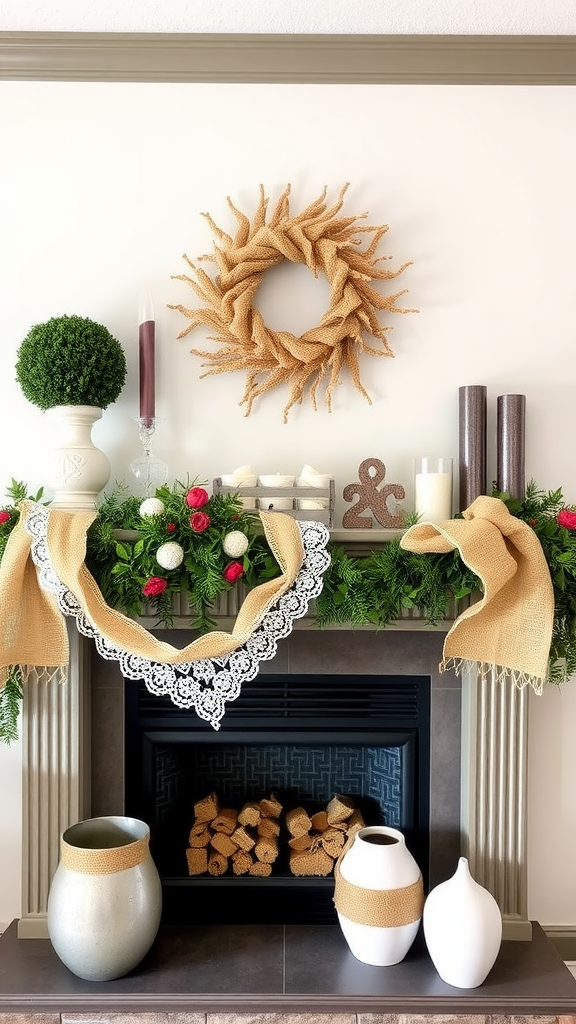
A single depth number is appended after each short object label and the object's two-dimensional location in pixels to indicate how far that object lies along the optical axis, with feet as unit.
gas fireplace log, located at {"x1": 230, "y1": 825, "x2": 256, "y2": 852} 6.27
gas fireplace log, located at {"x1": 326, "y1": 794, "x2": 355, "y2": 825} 6.35
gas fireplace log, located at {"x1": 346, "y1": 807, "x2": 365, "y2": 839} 6.21
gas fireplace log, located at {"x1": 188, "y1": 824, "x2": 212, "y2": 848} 6.31
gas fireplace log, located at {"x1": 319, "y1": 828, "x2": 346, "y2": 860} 6.24
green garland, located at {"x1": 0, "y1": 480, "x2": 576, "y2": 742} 5.26
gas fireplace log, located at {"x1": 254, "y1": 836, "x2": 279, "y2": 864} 6.25
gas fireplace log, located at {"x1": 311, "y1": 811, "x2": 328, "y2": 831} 6.44
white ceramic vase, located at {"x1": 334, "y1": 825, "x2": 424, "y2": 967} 5.35
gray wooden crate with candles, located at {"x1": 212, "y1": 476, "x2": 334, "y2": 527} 5.65
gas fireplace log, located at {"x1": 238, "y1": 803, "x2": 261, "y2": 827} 6.35
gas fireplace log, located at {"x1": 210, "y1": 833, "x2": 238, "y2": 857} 6.28
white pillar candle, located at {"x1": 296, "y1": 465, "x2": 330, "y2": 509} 5.71
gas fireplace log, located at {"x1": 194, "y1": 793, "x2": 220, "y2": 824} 6.42
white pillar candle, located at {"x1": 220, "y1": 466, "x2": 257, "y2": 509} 5.67
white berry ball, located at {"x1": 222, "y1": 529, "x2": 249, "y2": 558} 5.18
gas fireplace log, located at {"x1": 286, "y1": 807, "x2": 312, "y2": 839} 6.32
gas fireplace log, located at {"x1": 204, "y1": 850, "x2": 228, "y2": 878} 6.28
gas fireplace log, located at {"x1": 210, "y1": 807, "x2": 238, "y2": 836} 6.35
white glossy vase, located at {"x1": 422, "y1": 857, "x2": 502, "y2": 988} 5.14
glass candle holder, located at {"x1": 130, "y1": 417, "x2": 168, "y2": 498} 5.97
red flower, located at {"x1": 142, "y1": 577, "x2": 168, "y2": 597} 5.18
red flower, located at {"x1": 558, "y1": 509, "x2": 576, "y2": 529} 5.42
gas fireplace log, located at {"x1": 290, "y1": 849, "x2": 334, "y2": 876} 6.25
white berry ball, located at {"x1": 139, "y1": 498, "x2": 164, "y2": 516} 5.29
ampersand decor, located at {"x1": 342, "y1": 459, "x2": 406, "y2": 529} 5.92
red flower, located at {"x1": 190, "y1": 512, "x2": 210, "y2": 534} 5.09
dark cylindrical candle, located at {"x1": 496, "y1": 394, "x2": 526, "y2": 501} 5.89
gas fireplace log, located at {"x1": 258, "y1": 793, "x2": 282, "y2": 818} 6.52
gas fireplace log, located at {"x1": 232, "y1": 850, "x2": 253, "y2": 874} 6.26
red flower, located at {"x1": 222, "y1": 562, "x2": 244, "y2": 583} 5.16
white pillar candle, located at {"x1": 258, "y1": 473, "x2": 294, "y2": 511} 5.65
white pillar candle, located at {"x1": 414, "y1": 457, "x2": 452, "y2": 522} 5.74
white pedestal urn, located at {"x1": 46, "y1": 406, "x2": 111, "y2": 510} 5.69
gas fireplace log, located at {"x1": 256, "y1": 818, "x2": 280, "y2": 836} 6.38
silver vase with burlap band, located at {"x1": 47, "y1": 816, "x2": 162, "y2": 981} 5.11
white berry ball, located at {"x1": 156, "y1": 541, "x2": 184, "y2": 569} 5.16
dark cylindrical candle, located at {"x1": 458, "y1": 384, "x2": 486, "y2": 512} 5.93
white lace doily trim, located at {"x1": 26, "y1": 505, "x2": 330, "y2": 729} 5.26
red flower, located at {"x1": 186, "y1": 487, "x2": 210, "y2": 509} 5.19
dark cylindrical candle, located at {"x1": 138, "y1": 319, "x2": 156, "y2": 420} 5.89
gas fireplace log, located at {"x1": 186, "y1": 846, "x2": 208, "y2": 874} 6.29
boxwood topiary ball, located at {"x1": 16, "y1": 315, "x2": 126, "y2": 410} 5.58
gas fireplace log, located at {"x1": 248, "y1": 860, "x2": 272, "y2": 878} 6.25
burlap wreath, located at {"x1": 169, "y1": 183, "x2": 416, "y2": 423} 6.00
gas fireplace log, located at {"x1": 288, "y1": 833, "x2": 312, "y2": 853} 6.32
